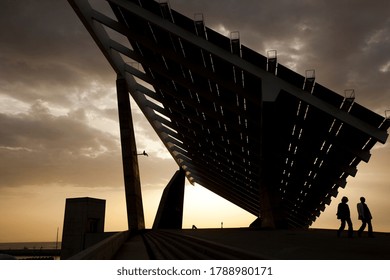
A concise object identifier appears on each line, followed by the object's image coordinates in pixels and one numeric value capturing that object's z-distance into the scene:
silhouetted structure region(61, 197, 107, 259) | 25.72
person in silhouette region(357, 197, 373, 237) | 11.16
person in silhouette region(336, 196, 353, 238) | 11.09
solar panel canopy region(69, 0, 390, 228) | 14.02
